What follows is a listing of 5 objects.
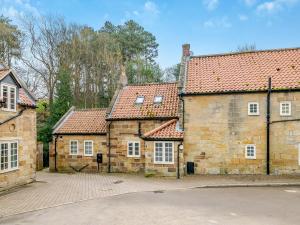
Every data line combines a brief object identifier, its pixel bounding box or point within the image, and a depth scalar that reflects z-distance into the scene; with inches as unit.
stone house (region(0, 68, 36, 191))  601.6
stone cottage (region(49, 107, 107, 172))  933.2
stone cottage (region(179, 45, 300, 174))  756.6
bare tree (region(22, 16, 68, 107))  1414.9
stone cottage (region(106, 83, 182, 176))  871.1
